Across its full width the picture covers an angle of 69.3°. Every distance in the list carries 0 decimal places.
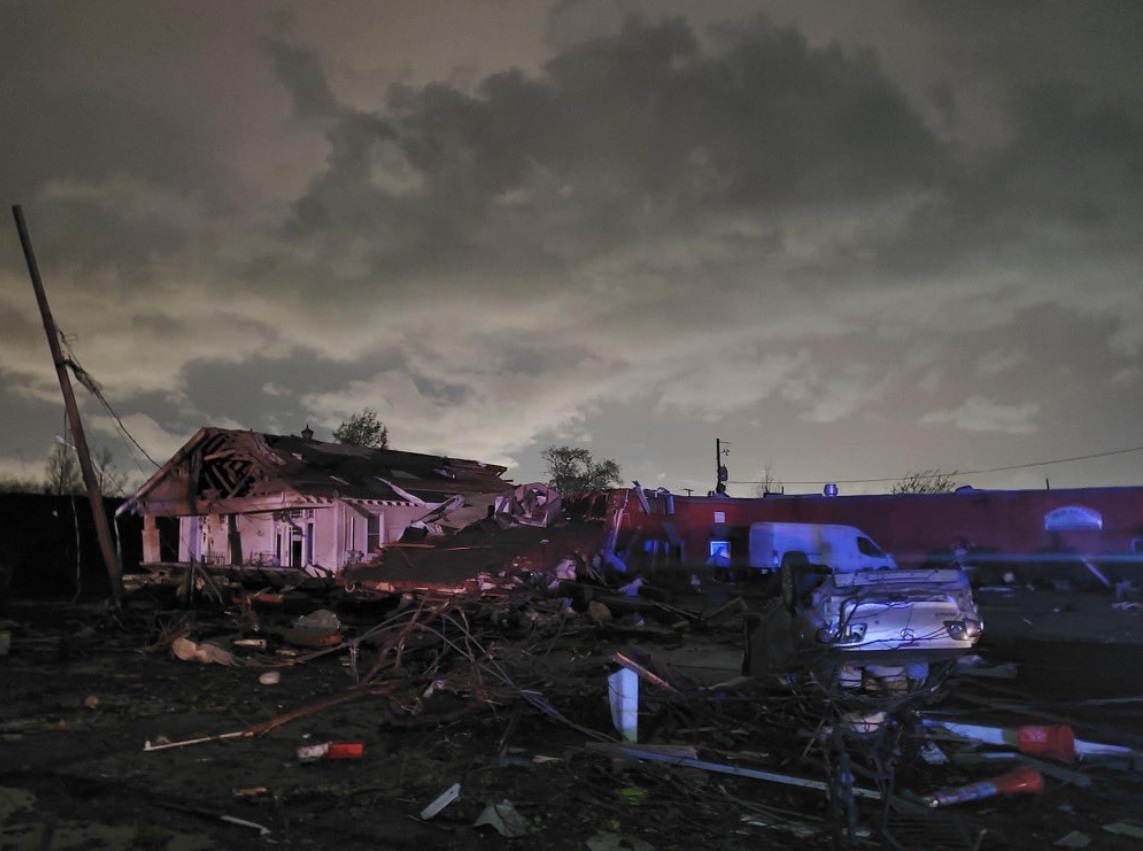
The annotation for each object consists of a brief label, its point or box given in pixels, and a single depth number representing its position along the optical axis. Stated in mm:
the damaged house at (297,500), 24219
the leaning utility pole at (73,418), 16766
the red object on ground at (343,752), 6539
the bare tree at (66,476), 55644
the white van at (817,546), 20891
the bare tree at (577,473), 71875
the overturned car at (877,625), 7984
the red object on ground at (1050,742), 6184
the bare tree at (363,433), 61500
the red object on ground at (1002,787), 5363
